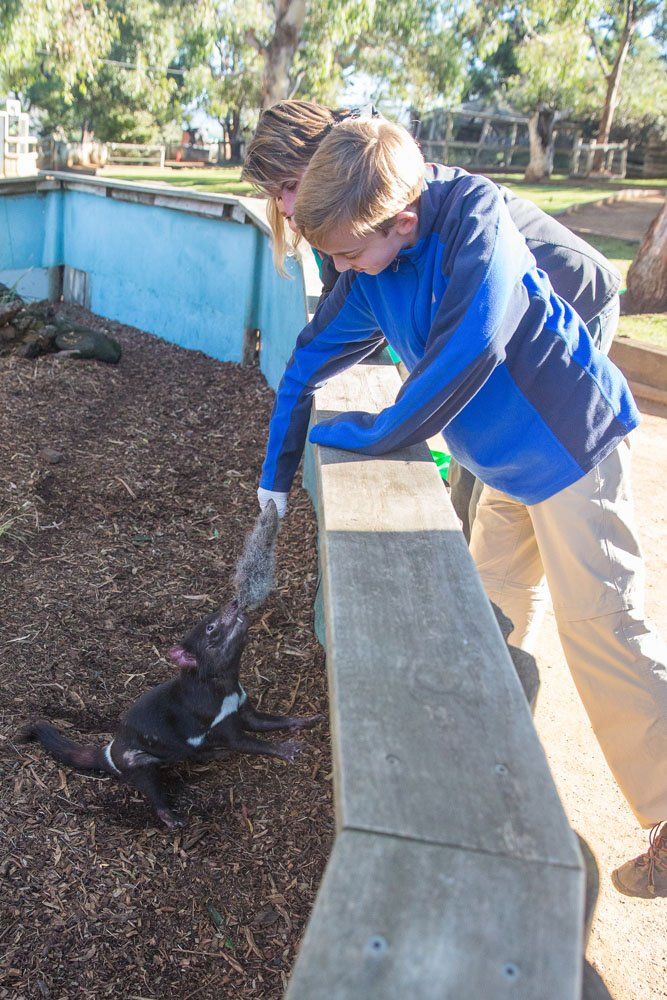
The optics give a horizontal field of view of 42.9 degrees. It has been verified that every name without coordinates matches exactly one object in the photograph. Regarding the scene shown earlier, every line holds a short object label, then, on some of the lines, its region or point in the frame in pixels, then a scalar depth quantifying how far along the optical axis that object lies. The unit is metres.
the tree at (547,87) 16.98
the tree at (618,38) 24.80
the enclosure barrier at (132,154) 31.91
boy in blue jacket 1.90
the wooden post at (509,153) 35.38
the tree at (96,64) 14.84
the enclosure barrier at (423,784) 0.96
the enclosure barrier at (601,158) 28.22
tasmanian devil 2.83
